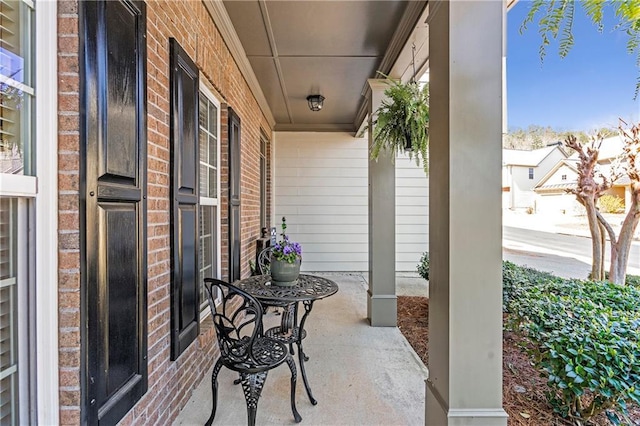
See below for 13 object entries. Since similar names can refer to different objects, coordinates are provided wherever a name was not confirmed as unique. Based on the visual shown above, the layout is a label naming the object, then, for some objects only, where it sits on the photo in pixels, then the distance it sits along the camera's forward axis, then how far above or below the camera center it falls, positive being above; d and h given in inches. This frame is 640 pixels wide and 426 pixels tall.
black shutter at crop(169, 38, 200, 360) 72.9 +2.6
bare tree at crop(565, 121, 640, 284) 123.2 +7.5
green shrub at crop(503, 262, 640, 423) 62.3 -30.4
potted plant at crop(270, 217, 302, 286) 91.4 -16.3
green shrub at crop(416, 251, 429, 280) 199.3 -38.7
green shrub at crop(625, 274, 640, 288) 131.8 -31.1
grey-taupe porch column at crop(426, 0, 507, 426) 60.1 -0.1
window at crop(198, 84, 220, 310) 104.9 +9.1
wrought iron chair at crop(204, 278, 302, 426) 67.9 -34.5
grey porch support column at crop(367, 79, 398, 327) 143.2 -15.7
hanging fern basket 108.4 +32.6
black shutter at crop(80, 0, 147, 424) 44.9 +0.4
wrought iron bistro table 82.0 -23.3
